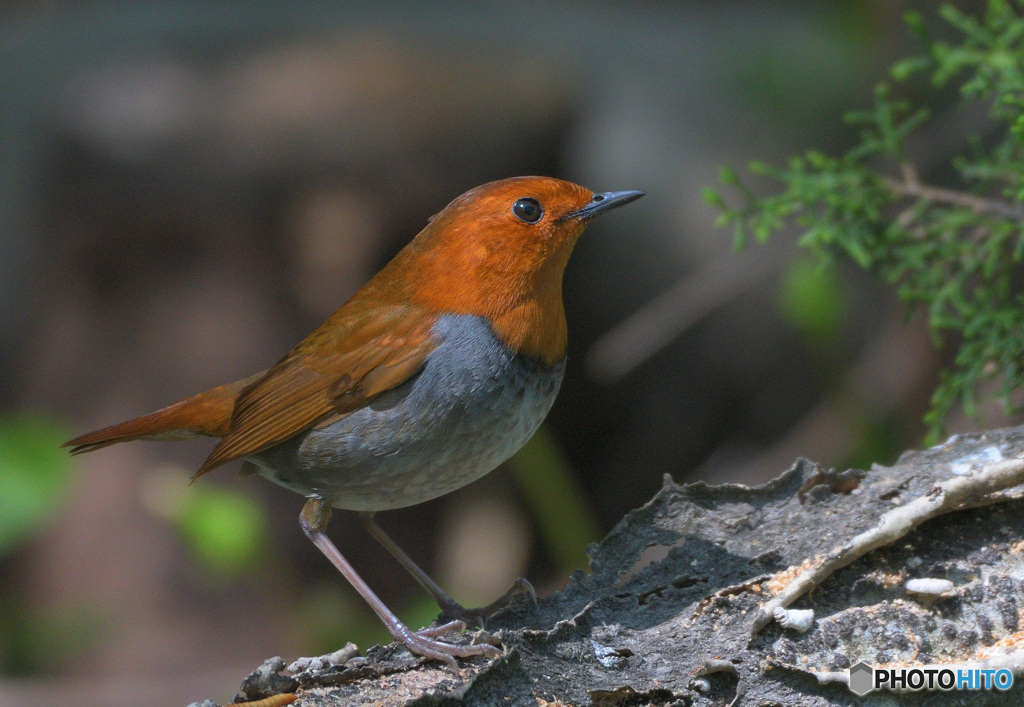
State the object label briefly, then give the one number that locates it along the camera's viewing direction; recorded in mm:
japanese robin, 5781
